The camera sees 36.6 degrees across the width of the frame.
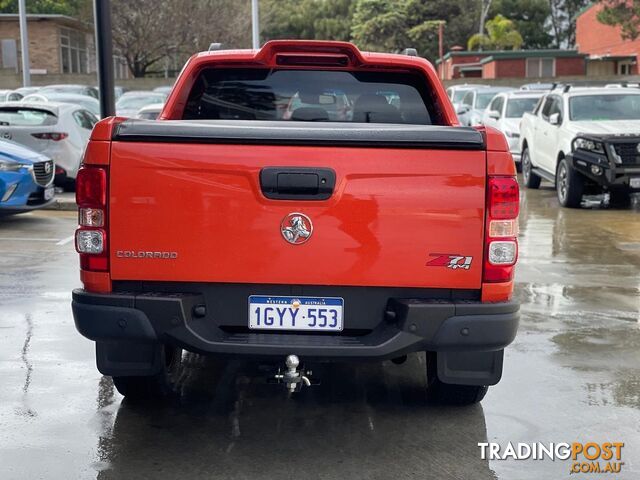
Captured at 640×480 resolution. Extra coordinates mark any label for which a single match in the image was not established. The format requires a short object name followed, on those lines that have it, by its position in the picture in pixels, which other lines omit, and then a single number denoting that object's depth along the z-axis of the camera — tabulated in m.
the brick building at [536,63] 54.88
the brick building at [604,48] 53.38
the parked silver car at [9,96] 24.62
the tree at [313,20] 90.00
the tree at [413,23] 72.25
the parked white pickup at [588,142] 13.79
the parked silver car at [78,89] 30.17
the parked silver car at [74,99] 22.64
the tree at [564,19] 83.62
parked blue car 11.66
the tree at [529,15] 76.56
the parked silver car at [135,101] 25.87
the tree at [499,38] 66.31
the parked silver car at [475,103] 23.98
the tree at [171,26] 48.03
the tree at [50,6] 62.44
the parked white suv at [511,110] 20.27
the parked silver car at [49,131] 14.67
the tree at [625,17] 41.00
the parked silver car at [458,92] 28.62
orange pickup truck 4.37
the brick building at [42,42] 54.38
